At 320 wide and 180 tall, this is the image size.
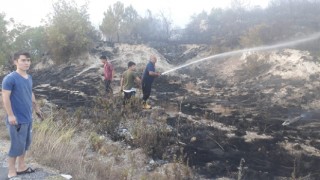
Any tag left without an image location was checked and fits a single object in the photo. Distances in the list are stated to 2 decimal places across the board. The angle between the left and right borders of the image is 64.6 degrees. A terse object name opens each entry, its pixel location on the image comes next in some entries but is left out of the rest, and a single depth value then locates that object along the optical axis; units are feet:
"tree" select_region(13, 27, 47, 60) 61.19
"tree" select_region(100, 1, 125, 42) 69.88
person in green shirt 21.82
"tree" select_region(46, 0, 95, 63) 52.29
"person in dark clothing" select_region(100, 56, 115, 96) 25.70
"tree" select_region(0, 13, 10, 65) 52.26
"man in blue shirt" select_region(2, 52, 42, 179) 9.21
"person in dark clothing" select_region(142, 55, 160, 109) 21.91
